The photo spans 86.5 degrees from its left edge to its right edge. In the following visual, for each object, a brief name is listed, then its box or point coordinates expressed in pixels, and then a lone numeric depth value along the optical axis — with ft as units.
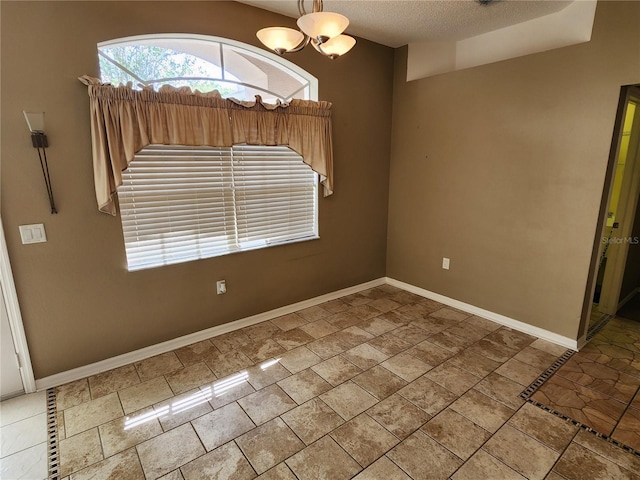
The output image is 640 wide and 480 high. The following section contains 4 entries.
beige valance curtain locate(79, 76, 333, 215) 7.72
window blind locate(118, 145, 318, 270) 8.74
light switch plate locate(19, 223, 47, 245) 7.38
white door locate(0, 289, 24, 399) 7.52
